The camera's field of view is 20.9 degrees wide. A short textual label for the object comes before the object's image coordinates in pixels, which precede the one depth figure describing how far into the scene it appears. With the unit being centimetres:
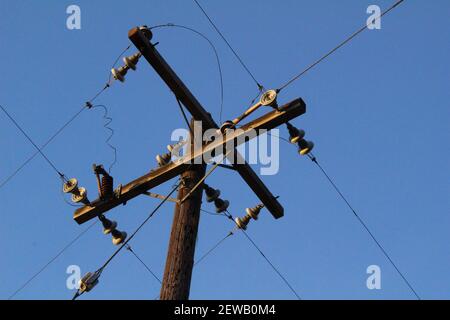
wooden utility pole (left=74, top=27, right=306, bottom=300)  1309
